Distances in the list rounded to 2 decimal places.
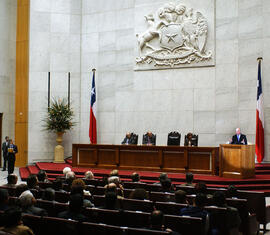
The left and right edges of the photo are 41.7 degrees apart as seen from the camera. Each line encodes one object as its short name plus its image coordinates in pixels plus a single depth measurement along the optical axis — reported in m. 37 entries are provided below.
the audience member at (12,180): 6.13
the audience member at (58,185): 6.34
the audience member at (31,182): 5.89
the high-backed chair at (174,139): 11.68
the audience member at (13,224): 3.33
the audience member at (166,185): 6.09
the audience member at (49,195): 4.92
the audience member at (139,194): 5.01
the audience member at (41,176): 7.09
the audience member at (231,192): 5.62
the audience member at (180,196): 4.89
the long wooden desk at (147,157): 10.36
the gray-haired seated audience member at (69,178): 6.44
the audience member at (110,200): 4.43
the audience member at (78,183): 5.27
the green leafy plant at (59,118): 14.30
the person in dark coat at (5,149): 14.06
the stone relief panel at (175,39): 13.29
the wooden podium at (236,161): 9.36
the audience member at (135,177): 7.02
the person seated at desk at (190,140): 11.23
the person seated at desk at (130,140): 12.03
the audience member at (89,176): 7.00
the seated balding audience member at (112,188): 4.97
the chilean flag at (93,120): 14.28
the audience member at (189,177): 6.54
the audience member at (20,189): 5.41
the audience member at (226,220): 4.43
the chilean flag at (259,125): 11.83
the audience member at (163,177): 6.63
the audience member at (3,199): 4.37
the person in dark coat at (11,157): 12.97
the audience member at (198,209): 4.22
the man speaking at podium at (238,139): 11.12
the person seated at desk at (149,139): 11.87
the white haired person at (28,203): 4.30
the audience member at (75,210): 4.03
